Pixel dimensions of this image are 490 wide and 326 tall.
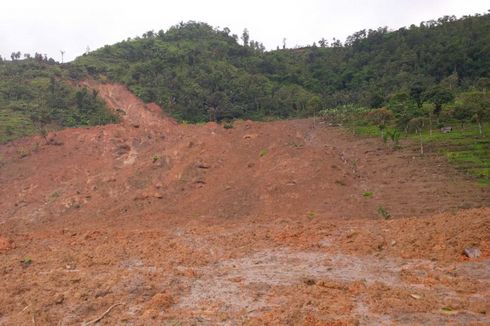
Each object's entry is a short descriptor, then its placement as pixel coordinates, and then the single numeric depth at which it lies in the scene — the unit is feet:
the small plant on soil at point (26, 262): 41.45
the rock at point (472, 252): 34.24
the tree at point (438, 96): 105.78
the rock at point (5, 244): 47.72
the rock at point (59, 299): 30.09
